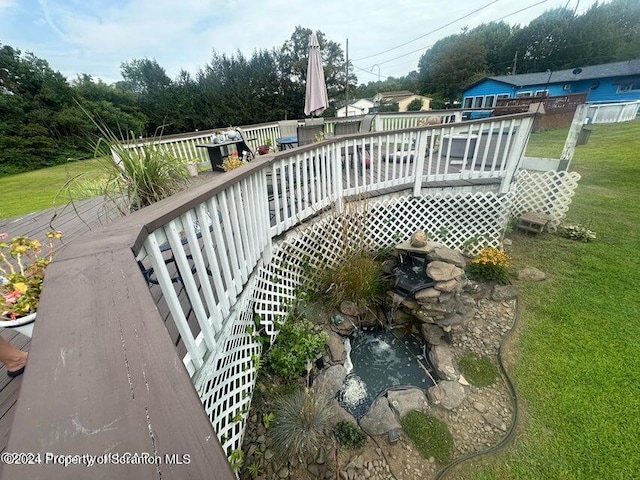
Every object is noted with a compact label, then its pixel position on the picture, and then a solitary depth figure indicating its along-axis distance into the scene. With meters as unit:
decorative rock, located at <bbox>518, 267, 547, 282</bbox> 4.08
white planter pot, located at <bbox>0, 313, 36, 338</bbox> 1.48
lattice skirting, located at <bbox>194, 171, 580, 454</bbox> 2.08
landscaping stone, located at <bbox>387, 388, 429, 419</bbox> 2.64
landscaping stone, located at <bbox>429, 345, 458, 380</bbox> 2.97
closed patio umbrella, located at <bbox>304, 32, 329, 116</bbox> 6.80
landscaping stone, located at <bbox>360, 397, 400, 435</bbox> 2.47
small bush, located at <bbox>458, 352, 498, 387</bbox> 2.86
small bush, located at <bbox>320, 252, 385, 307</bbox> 3.69
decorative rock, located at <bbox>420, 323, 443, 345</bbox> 3.38
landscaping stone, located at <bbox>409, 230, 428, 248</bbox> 3.90
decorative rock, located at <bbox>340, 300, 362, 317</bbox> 3.66
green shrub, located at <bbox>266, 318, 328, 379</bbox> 2.77
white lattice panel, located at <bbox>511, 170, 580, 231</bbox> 5.15
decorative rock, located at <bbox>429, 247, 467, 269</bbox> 3.63
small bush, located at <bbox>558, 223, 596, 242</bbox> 4.85
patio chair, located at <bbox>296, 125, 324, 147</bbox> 6.61
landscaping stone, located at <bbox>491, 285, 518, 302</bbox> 3.83
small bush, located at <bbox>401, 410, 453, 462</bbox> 2.30
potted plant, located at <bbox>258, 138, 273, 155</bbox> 6.73
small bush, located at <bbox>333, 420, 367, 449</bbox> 2.37
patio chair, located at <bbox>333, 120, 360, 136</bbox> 7.12
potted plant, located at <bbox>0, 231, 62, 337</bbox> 1.50
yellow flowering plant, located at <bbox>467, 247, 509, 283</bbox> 4.07
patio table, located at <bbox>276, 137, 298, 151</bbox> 7.06
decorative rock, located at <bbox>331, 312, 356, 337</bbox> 3.52
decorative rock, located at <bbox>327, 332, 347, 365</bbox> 3.19
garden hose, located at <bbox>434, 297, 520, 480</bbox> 2.18
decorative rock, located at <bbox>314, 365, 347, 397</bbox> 2.84
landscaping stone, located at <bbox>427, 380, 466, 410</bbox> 2.67
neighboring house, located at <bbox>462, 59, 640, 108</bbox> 20.94
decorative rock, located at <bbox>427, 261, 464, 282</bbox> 3.40
